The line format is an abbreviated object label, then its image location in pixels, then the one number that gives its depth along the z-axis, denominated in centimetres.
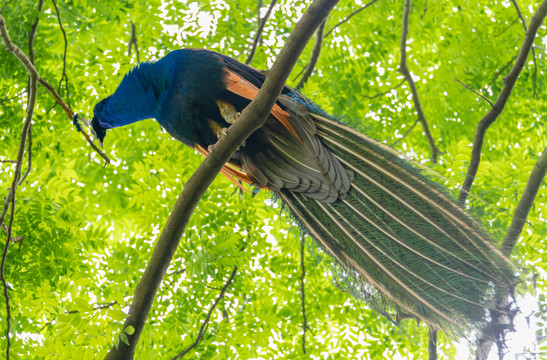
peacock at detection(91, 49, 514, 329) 652
